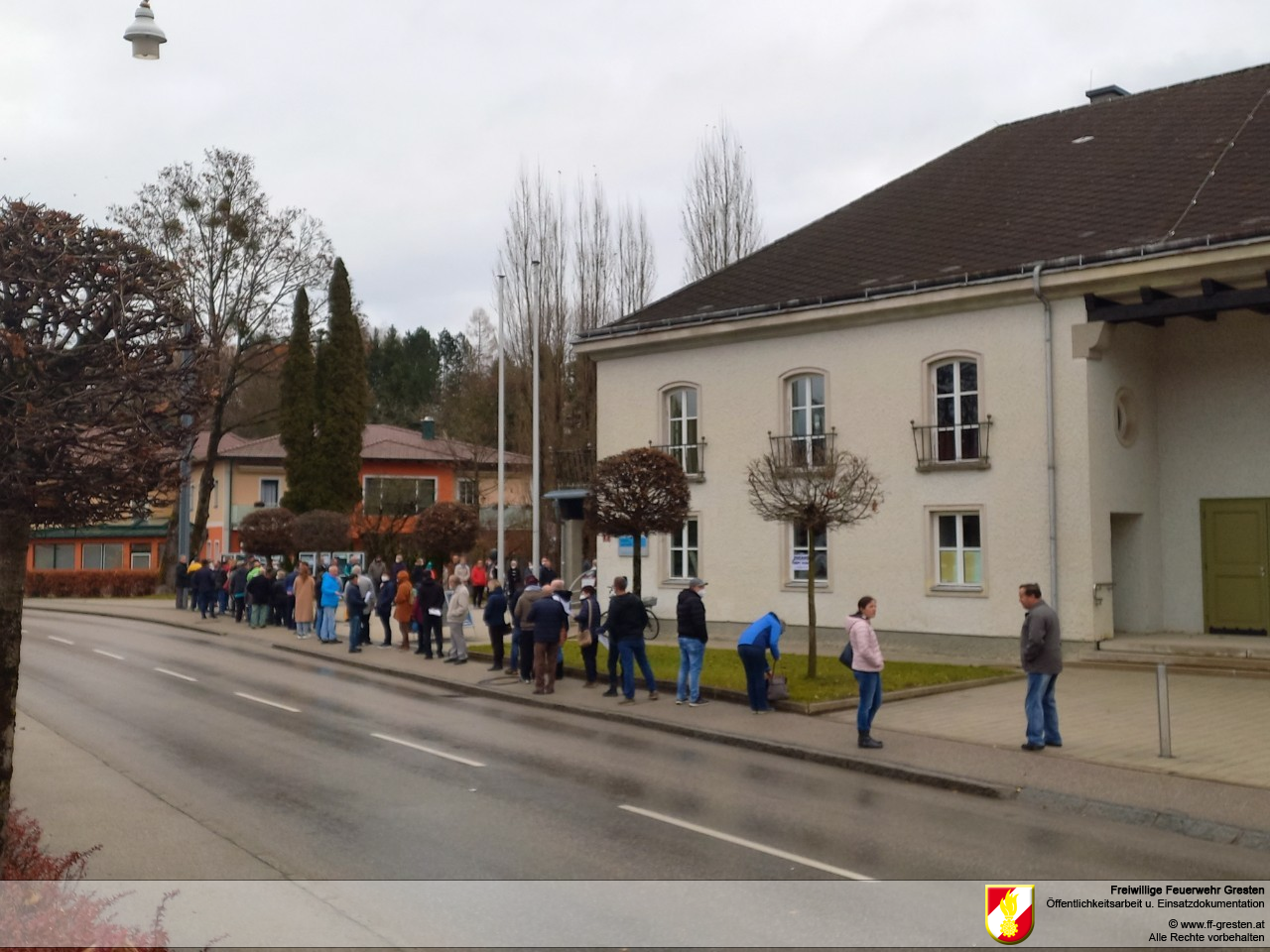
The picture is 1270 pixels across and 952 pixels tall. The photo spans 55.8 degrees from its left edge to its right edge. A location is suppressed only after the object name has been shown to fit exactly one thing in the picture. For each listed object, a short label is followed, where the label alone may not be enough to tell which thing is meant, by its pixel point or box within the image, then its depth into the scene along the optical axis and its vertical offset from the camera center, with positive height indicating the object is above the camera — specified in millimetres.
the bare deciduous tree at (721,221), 39594 +10690
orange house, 55031 +2517
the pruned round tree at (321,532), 36031 +449
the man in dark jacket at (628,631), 16547 -1187
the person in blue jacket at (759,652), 14875 -1357
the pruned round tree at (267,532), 37875 +482
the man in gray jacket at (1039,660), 12336 -1228
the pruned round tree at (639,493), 18750 +808
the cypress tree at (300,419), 47406 +5057
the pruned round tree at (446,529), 28609 +410
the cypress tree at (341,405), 47562 +5741
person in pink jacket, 12859 -1367
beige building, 19953 +2815
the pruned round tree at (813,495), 17266 +701
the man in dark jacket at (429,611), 22797 -1233
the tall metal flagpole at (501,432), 27688 +2673
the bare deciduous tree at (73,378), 6559 +961
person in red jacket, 32000 -1015
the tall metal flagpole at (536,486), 26914 +1406
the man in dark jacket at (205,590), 32625 -1163
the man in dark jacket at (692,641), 15820 -1283
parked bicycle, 24984 -1667
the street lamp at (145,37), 8219 +3523
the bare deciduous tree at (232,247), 39125 +10026
